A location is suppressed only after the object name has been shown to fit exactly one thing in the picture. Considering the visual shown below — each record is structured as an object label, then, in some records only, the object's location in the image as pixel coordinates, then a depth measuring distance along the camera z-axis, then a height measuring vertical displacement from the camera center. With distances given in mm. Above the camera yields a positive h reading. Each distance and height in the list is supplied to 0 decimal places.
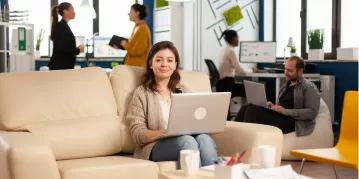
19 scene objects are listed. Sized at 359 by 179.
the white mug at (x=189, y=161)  2756 -456
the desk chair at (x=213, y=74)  8039 -155
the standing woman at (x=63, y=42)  6348 +219
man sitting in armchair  5121 -404
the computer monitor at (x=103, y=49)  8539 +200
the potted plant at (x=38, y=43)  8609 +285
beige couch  2965 -333
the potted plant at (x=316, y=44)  7723 +235
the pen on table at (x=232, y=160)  2533 -412
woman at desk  7887 -62
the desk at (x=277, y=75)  7465 -166
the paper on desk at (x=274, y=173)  2547 -477
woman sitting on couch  3242 -289
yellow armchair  3686 -501
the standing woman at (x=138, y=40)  6320 +238
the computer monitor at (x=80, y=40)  8500 +323
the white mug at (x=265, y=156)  2732 -428
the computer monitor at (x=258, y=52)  8492 +147
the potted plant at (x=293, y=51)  8188 +153
